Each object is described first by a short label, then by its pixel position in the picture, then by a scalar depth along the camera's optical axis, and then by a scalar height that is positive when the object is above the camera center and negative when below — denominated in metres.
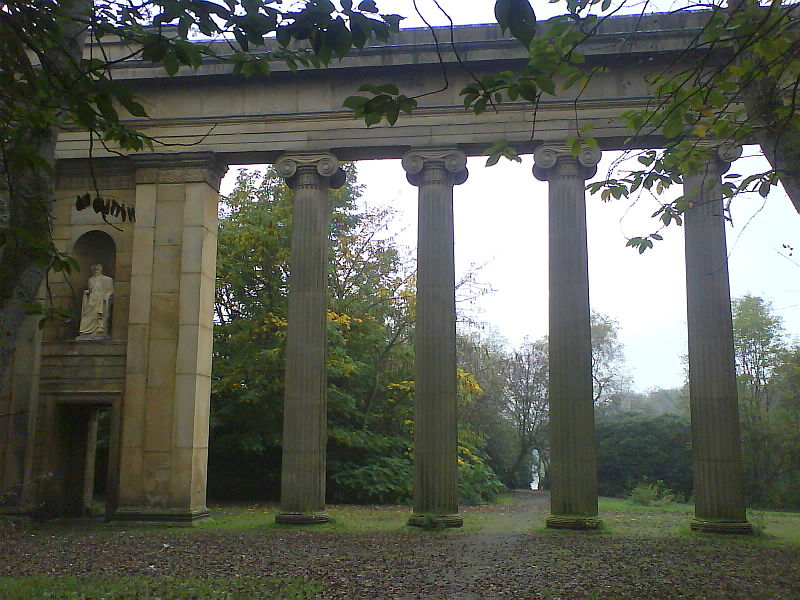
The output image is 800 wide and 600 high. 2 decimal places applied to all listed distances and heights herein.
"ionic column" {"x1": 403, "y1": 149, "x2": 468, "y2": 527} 22.53 +3.10
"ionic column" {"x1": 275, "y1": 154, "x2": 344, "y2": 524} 23.00 +3.05
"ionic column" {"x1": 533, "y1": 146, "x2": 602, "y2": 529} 21.98 +2.93
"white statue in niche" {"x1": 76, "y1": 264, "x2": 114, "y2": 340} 24.84 +4.22
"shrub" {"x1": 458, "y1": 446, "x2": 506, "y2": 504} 36.69 -1.39
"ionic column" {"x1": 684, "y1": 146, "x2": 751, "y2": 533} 21.34 +2.09
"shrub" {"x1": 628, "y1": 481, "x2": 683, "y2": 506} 36.17 -1.98
